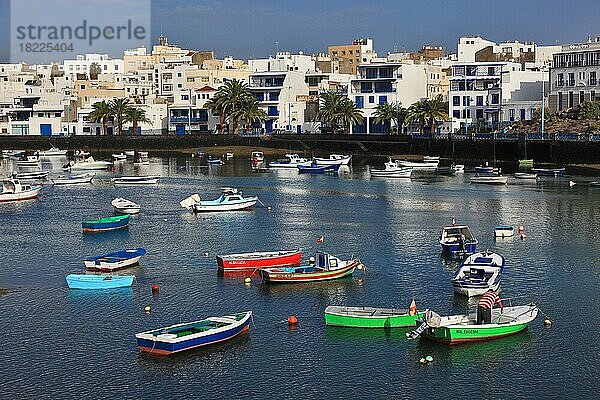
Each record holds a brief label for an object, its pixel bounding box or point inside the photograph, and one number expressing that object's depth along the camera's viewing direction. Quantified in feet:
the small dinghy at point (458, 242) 164.25
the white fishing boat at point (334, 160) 378.94
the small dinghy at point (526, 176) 313.94
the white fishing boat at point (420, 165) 372.74
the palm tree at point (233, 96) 506.48
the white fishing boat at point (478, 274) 132.87
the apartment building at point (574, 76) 403.13
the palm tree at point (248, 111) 506.07
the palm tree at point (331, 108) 483.92
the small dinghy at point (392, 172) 334.85
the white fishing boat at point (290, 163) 385.09
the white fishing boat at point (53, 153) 499.92
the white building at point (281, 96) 531.33
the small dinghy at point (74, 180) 319.06
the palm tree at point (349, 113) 481.46
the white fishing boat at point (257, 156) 439.63
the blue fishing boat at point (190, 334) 107.65
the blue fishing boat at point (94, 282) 140.56
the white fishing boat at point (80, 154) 476.54
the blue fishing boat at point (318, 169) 369.71
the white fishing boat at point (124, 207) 228.84
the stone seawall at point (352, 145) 363.56
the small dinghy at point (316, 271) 142.20
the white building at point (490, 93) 445.37
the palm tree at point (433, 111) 443.73
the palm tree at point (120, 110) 545.85
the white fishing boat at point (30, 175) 338.13
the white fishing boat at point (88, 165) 384.06
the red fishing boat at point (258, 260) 152.87
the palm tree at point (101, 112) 543.39
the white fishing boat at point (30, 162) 419.00
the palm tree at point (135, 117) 543.80
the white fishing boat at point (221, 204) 229.93
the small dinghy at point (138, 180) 316.19
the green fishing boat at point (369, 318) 117.08
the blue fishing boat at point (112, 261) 154.40
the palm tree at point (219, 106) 509.76
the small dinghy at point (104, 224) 199.41
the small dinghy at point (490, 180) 298.74
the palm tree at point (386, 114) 467.52
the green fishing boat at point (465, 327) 111.24
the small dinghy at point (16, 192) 263.29
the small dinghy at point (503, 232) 186.09
